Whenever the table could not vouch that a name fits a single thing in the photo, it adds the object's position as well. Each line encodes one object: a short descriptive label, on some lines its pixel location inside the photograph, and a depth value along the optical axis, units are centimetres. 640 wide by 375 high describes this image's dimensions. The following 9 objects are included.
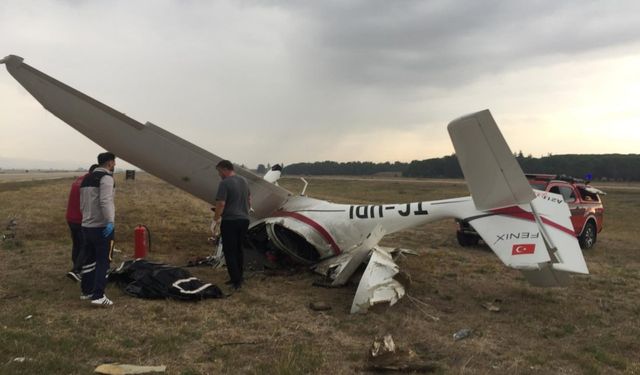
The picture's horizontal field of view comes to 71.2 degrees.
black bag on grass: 627
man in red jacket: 702
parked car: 1265
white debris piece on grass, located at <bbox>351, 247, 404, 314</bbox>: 591
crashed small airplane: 580
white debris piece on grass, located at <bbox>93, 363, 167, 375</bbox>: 395
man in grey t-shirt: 703
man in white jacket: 591
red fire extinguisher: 876
